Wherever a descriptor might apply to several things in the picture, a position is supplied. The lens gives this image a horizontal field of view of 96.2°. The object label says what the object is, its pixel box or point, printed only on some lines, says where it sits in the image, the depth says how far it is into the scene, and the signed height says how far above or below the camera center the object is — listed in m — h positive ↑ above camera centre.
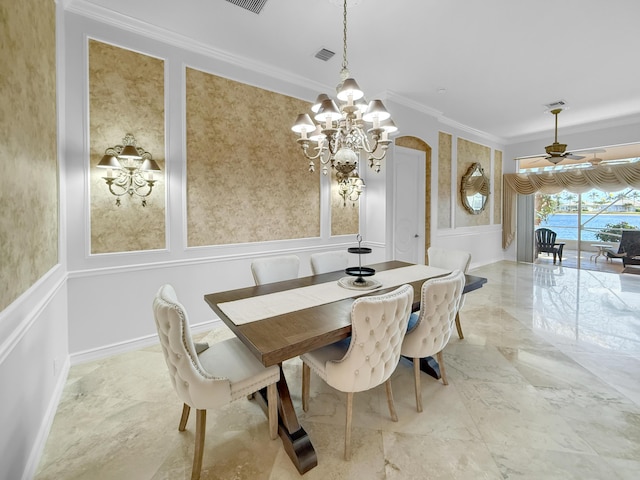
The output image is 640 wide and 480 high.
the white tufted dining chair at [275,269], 2.58 -0.35
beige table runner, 1.76 -0.47
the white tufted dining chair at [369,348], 1.45 -0.63
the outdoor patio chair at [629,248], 6.00 -0.32
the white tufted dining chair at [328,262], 2.92 -0.31
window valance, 5.67 +1.11
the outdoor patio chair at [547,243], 7.10 -0.26
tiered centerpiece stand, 2.25 -0.40
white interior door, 4.67 +0.48
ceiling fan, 4.68 +1.34
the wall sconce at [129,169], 2.51 +0.57
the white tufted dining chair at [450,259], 2.99 -0.29
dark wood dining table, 1.37 -0.53
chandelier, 1.99 +0.84
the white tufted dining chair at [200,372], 1.33 -0.76
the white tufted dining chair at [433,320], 1.84 -0.59
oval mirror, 6.14 +0.96
